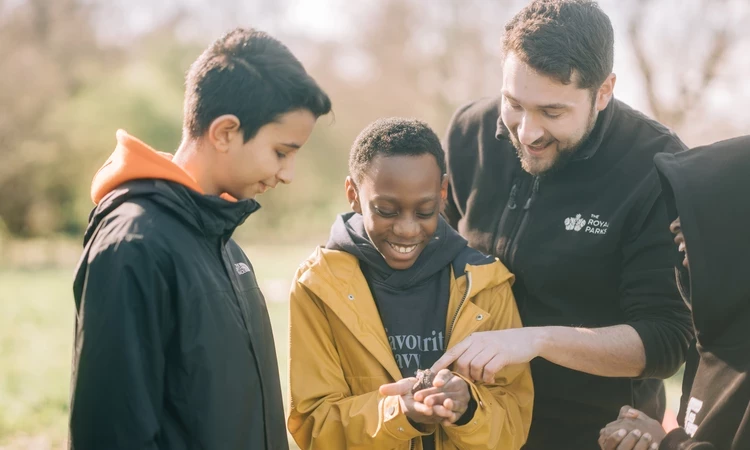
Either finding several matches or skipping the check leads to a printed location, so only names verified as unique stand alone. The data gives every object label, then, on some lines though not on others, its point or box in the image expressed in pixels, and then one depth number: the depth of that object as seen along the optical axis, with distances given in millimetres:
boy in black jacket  2086
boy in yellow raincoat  2707
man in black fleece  2826
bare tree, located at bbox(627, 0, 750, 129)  13742
